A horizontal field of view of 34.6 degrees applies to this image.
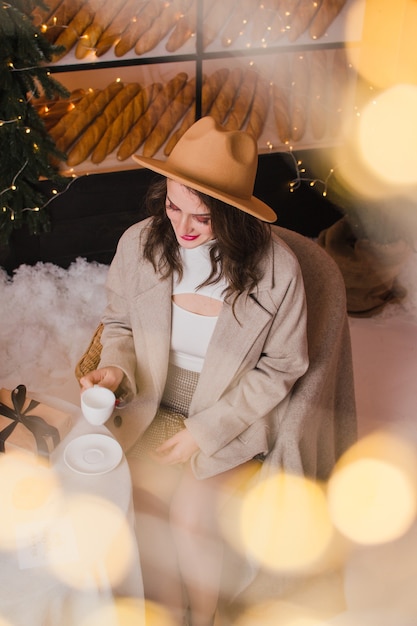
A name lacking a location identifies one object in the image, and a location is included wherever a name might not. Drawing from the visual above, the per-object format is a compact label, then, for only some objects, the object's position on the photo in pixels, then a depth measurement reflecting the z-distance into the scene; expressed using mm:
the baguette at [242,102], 2879
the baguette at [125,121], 2721
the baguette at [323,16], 2834
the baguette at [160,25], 2619
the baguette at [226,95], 2844
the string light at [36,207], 2526
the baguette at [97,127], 2693
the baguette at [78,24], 2498
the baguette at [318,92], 2932
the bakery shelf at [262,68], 2671
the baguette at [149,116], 2766
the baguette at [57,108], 2631
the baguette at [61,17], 2463
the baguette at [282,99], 2904
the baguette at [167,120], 2789
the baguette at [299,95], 2916
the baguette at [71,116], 2639
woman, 1515
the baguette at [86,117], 2650
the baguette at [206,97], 2818
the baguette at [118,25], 2572
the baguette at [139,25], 2592
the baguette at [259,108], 2904
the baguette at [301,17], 2805
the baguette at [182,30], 2650
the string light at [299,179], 3080
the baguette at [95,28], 2539
